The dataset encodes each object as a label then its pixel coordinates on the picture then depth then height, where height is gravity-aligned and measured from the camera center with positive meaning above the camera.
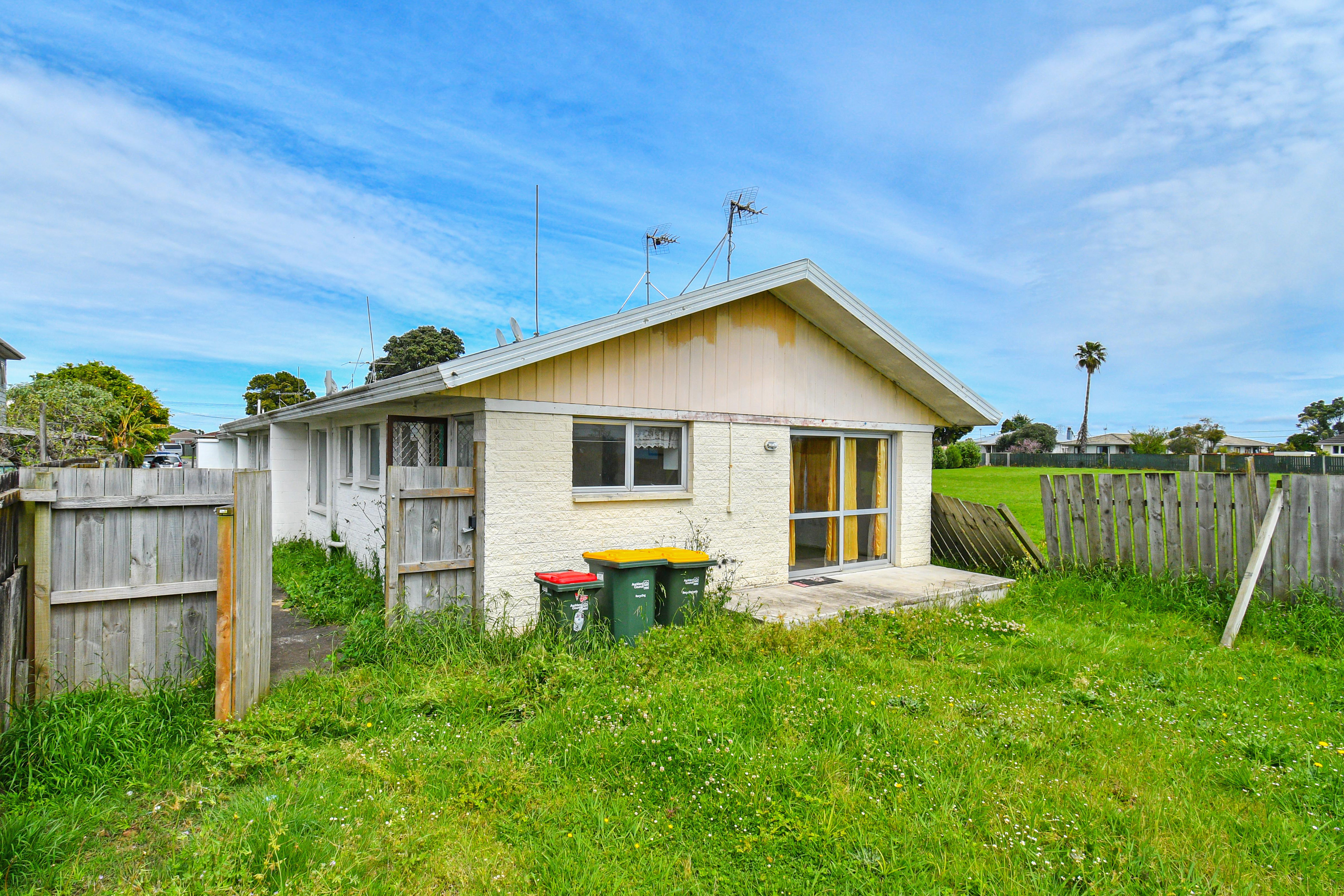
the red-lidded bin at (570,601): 5.89 -1.34
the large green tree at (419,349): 42.41 +7.25
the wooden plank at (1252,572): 6.38 -1.17
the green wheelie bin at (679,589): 6.43 -1.33
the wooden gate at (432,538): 5.96 -0.79
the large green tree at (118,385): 38.47 +4.33
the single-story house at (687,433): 6.53 +0.30
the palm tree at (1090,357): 63.94 +10.25
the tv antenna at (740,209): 9.17 +3.60
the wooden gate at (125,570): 4.11 -0.79
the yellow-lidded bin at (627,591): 6.07 -1.28
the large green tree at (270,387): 53.44 +5.76
